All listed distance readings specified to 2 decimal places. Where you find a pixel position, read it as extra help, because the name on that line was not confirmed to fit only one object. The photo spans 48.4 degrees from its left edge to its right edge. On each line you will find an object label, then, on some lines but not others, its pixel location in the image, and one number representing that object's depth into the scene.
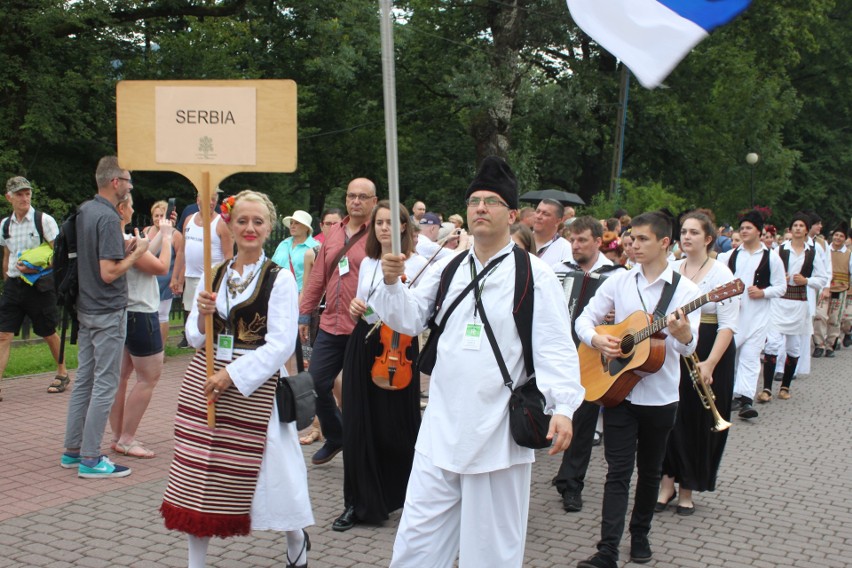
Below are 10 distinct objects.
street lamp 25.98
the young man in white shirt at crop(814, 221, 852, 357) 16.55
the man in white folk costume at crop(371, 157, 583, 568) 3.92
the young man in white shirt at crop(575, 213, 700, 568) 5.46
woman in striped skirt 4.60
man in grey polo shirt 6.80
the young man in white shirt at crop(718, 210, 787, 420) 10.73
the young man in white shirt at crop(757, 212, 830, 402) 12.38
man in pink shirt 6.88
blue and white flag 3.90
